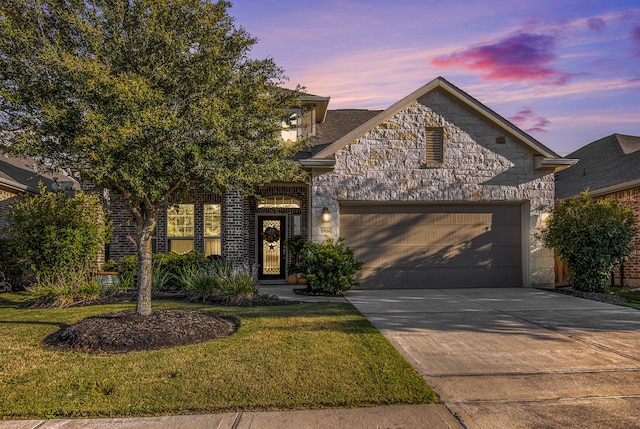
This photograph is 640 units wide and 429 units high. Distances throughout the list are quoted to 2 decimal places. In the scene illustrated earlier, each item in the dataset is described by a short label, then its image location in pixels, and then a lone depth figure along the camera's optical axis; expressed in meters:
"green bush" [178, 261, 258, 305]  9.70
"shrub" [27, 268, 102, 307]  9.62
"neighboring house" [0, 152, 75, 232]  12.96
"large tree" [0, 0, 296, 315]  5.79
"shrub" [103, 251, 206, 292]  11.77
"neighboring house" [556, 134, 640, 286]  13.84
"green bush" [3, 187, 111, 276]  10.43
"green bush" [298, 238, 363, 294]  11.30
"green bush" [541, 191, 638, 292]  11.51
